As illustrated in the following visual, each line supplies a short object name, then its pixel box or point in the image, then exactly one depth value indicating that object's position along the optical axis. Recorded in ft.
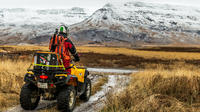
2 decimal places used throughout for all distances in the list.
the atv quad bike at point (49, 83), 19.30
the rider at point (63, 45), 20.93
